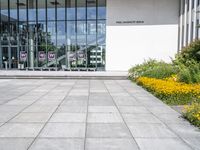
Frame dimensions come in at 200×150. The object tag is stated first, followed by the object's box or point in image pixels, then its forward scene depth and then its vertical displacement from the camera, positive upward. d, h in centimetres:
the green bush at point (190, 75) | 879 -38
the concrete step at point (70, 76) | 1446 -77
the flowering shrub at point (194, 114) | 477 -123
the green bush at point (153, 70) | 1147 -23
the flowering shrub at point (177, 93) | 709 -99
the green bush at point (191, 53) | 1218 +88
